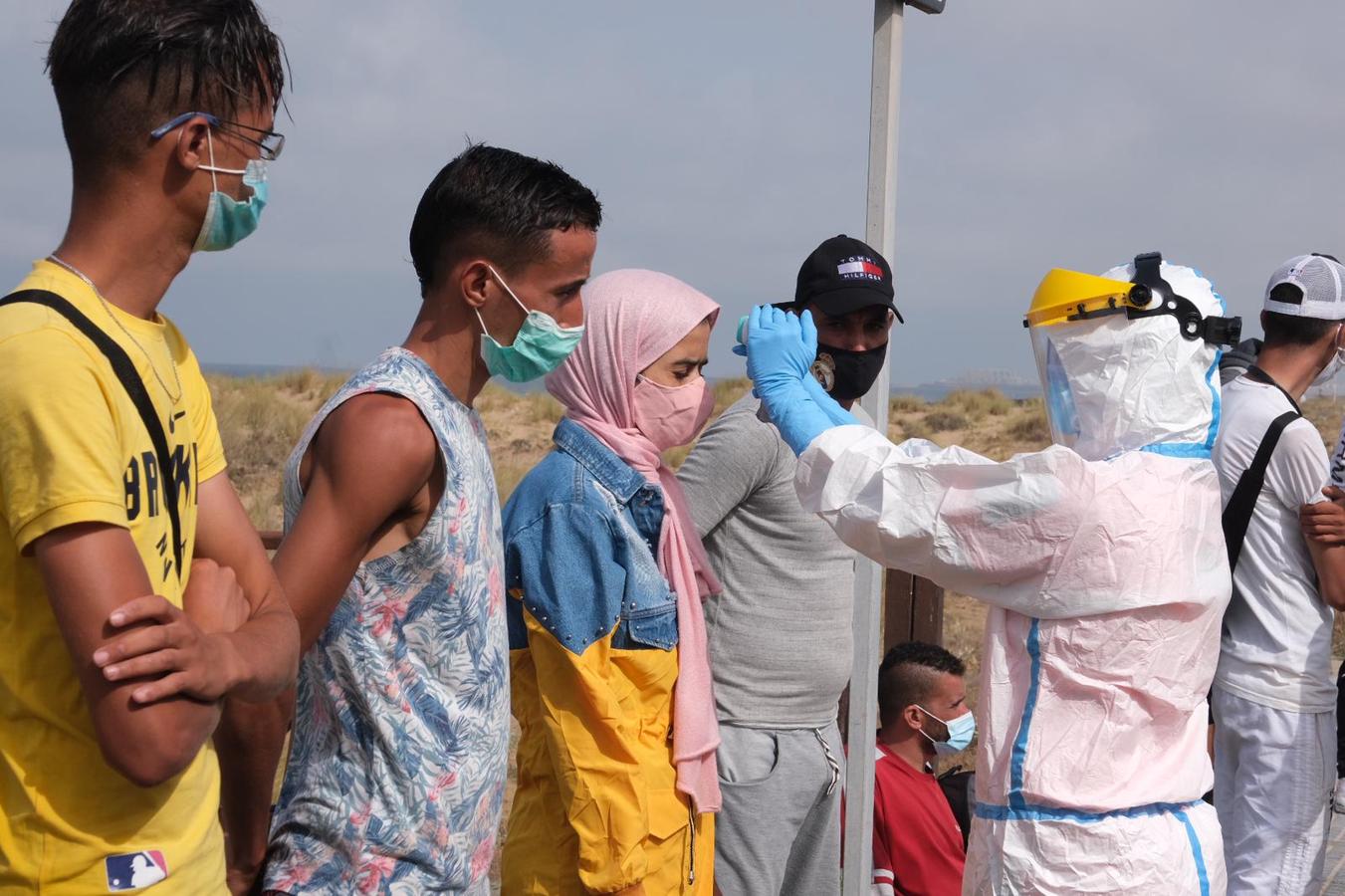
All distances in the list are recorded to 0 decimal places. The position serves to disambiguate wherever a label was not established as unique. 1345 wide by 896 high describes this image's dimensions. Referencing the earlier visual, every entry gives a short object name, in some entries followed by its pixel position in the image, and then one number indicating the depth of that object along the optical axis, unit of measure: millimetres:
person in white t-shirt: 4035
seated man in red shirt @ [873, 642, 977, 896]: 4316
